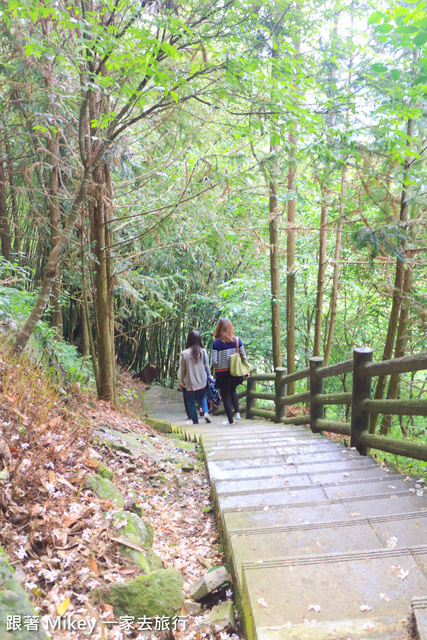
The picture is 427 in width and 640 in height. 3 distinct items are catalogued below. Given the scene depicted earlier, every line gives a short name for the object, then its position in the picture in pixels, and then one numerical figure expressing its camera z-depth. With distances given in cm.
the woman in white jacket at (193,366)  694
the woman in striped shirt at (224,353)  651
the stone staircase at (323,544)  148
